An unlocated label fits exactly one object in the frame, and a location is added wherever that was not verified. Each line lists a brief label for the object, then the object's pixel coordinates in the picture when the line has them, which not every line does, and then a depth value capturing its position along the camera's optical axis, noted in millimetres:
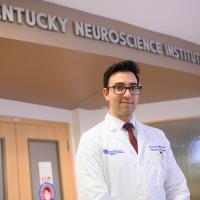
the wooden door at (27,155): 2816
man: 1313
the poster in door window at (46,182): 3031
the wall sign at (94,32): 2072
